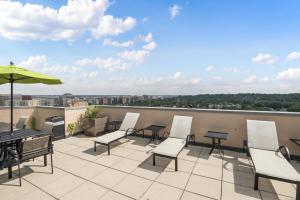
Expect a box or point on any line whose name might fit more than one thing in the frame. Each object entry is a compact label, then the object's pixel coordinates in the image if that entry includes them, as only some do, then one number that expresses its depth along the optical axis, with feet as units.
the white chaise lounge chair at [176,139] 13.11
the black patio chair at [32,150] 10.70
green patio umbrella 11.24
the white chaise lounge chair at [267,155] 9.21
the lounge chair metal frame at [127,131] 16.13
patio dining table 10.70
